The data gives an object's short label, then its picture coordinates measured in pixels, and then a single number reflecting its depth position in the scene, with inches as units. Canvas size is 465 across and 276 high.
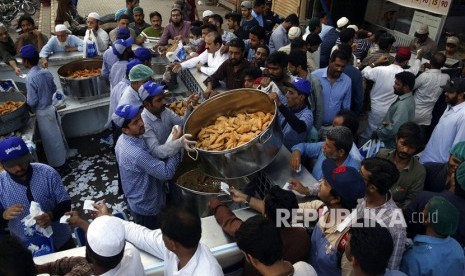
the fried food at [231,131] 114.4
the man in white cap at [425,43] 265.2
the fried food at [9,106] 182.7
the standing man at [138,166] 119.6
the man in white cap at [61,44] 232.7
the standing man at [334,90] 167.8
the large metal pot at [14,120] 169.6
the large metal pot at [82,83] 214.7
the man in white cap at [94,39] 238.2
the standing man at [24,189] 105.2
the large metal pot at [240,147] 101.3
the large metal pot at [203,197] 117.3
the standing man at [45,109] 183.8
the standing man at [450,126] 154.1
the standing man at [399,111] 163.2
